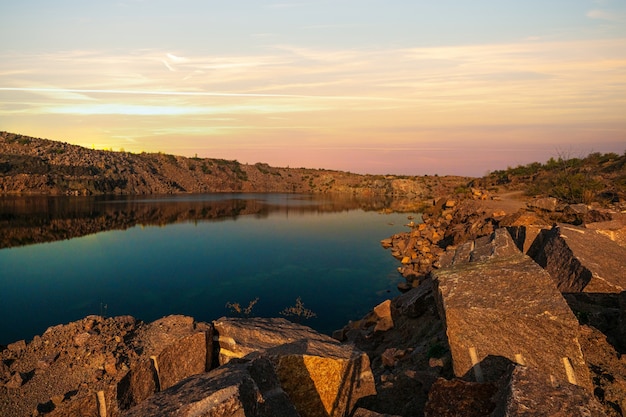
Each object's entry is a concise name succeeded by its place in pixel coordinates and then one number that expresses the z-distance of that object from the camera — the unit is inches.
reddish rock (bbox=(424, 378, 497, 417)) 148.1
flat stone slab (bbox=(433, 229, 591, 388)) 177.6
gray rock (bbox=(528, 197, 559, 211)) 822.5
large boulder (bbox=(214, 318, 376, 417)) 209.5
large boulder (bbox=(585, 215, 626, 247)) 387.2
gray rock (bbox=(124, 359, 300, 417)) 140.1
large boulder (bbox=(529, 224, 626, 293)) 268.7
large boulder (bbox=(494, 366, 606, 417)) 127.5
